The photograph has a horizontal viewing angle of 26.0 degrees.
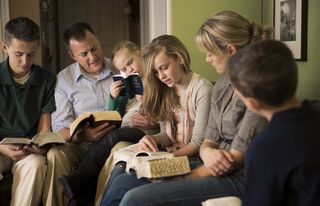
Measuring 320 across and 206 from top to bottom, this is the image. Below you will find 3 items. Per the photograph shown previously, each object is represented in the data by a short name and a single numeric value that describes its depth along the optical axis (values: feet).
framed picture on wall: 10.68
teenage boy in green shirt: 11.56
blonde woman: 9.14
